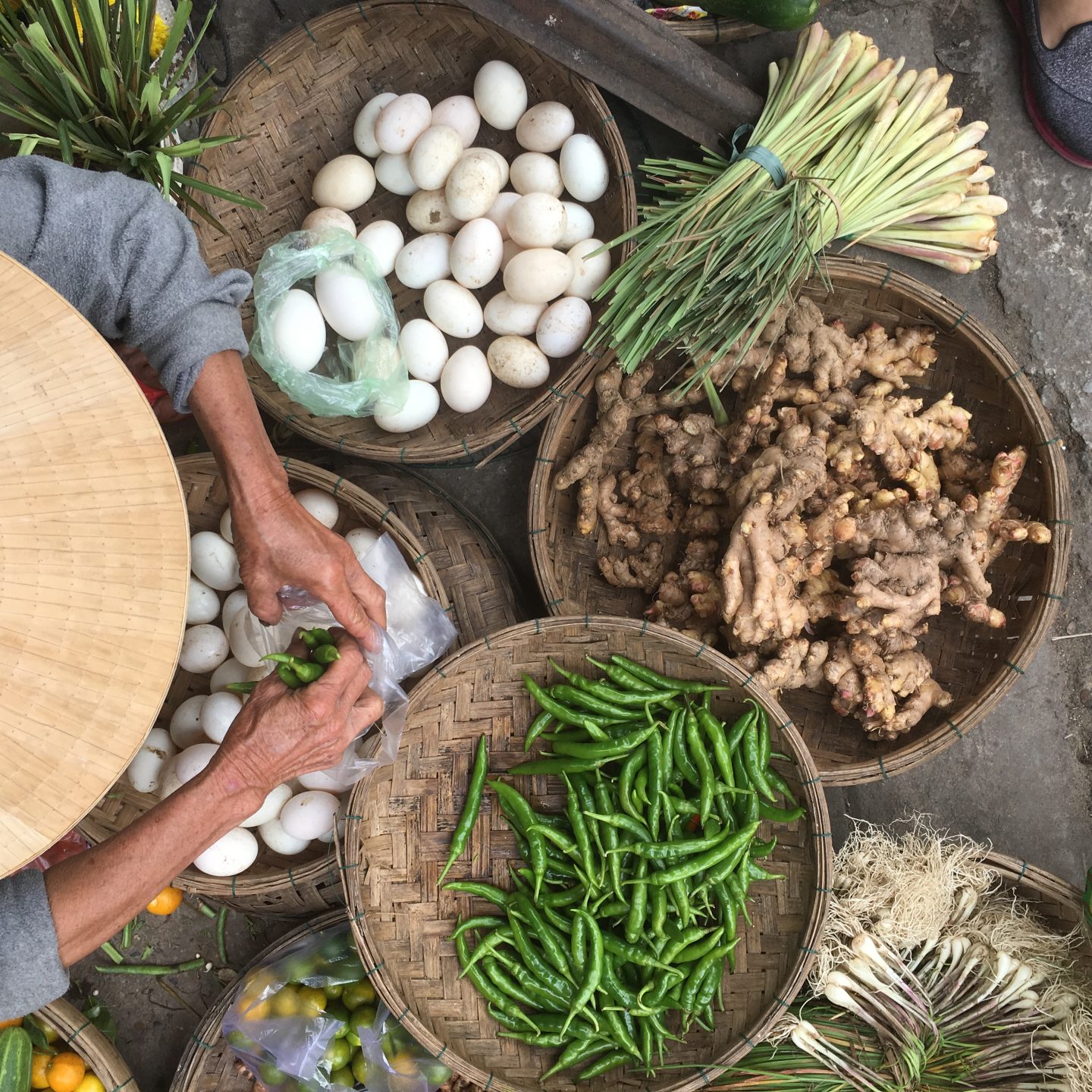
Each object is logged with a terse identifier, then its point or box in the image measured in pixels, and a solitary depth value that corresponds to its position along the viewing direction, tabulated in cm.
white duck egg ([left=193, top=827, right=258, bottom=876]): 186
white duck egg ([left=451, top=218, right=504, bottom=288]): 194
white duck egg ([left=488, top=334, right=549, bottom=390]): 196
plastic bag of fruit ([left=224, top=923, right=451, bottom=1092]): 201
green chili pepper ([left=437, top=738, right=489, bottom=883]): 187
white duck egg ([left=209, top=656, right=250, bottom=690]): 194
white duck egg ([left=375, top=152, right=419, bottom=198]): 205
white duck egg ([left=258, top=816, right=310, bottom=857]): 194
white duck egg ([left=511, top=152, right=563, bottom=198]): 197
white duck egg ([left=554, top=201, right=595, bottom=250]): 199
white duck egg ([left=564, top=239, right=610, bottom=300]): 198
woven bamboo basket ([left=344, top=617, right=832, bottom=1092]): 181
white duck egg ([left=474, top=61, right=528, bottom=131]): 199
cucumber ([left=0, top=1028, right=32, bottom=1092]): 190
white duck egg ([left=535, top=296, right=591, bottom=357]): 194
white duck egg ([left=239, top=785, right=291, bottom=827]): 191
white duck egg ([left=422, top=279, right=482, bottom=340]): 197
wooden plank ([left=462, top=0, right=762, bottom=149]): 180
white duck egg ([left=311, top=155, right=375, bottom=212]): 202
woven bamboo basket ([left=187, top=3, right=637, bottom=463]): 196
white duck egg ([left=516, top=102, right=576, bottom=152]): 196
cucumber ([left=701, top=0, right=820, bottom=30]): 191
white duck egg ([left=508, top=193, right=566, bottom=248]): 190
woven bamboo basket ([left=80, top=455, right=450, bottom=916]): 188
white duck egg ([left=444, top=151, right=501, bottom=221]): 193
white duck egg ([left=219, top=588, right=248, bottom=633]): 193
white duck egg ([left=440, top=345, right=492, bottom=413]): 197
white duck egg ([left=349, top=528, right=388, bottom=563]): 195
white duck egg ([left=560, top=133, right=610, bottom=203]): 196
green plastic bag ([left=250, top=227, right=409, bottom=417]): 188
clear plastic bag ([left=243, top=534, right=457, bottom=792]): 181
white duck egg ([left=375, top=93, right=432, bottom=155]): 197
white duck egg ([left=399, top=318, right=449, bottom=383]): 199
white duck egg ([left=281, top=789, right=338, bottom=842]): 189
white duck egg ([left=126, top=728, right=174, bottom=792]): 190
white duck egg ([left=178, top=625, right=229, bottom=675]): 193
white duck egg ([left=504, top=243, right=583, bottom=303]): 189
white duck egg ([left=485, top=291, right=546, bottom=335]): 197
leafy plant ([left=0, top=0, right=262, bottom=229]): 162
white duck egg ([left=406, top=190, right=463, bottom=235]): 203
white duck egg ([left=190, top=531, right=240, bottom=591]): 192
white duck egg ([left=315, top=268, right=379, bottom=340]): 188
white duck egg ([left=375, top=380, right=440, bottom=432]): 197
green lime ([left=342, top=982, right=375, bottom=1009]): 208
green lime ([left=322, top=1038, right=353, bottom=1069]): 203
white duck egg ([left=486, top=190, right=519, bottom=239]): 200
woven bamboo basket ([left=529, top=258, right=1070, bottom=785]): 191
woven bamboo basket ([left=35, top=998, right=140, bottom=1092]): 199
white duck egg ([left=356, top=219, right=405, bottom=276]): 203
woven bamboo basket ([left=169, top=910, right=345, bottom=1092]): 207
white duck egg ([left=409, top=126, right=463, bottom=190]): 195
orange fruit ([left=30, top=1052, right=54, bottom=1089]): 203
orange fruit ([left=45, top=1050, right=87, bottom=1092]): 199
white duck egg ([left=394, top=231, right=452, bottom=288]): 201
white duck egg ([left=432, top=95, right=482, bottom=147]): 201
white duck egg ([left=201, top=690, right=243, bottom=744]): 183
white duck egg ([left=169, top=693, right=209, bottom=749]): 192
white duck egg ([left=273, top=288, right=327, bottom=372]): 186
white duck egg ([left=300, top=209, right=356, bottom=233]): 200
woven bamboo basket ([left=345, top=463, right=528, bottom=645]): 206
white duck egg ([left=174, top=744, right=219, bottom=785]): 181
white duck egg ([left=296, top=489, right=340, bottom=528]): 195
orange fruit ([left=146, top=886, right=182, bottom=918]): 213
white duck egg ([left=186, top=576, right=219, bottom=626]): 195
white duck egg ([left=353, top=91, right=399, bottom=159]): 205
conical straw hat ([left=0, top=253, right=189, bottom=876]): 101
